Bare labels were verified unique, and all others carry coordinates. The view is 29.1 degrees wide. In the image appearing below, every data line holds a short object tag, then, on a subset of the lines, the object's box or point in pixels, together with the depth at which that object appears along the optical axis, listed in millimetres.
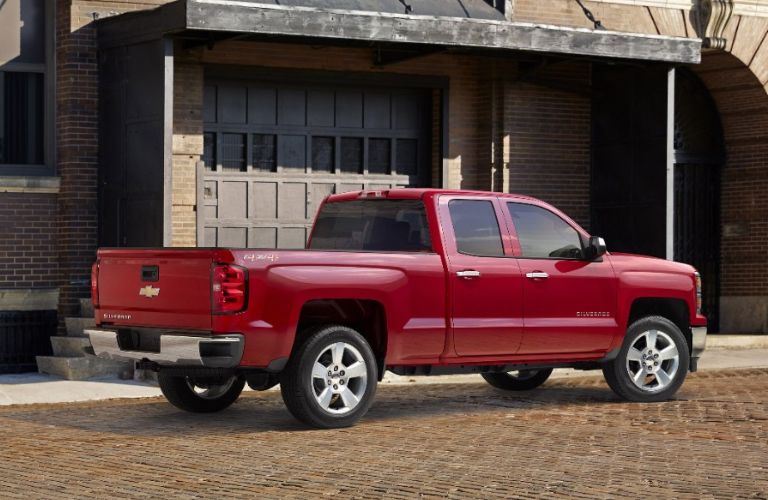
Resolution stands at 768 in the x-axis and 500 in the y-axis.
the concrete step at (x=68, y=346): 16250
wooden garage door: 18562
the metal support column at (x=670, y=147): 19688
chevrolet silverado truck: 11062
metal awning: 16078
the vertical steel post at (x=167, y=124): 16188
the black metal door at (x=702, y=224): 22297
